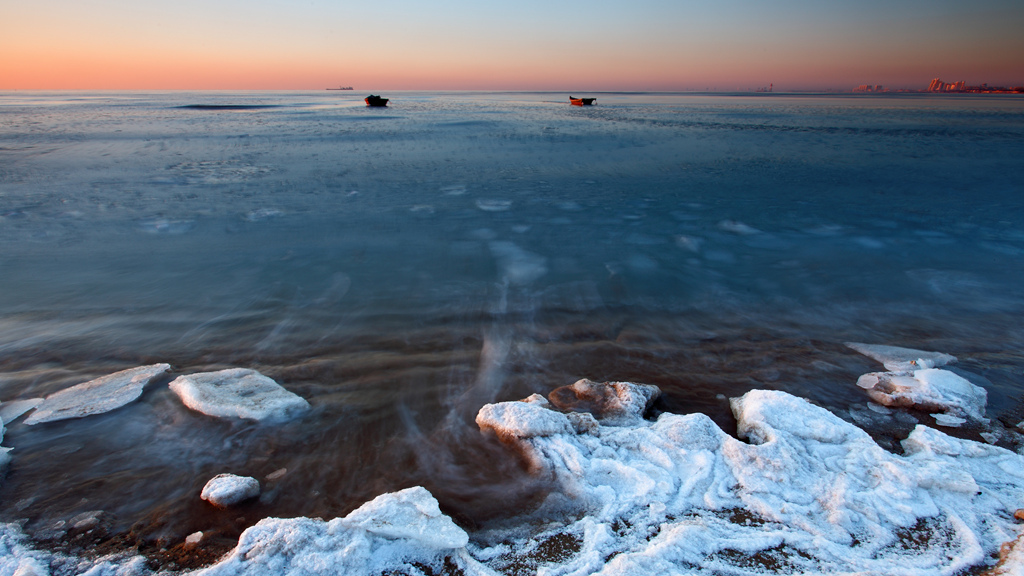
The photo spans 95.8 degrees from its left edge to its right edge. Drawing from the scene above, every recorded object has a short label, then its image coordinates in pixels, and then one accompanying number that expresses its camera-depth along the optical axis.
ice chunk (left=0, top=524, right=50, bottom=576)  2.47
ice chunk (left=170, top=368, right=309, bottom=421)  3.84
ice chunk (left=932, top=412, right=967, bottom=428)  3.77
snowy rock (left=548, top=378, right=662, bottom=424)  3.87
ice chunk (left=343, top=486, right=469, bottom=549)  2.65
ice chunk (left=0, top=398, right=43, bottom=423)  3.78
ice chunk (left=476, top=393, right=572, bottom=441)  3.57
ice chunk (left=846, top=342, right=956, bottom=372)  4.62
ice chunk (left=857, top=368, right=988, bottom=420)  3.95
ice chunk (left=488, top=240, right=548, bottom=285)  6.90
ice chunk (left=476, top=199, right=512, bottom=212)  10.34
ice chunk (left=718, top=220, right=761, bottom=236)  8.92
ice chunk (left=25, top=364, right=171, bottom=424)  3.81
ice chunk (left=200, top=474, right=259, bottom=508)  3.00
